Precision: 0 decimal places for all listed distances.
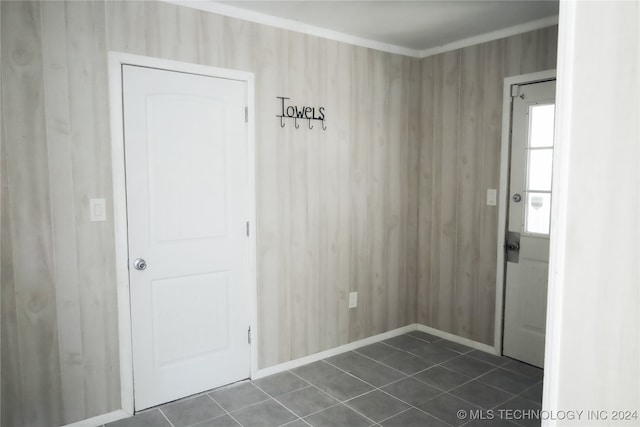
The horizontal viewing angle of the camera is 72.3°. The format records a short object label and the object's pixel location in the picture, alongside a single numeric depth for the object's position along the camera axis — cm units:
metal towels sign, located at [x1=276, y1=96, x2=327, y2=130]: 317
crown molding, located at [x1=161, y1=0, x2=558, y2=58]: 278
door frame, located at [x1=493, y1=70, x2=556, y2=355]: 338
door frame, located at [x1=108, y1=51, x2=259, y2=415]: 248
